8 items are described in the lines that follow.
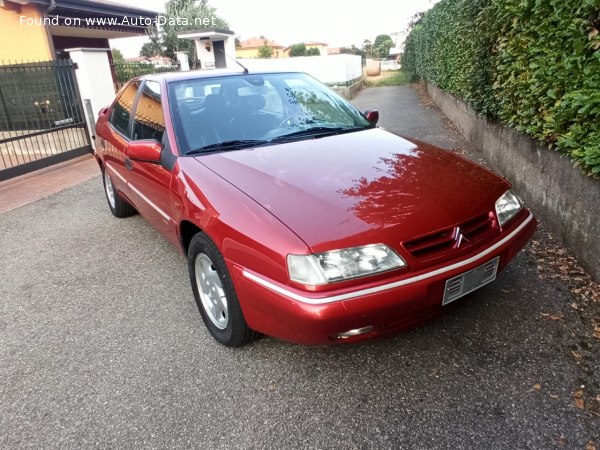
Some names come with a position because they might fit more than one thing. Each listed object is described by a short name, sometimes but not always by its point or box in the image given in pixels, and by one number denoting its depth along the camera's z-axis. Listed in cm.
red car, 203
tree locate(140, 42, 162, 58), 2564
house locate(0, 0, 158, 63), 1322
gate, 798
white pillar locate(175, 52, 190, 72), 1507
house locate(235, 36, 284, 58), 6851
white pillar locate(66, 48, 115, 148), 883
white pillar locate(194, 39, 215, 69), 1872
